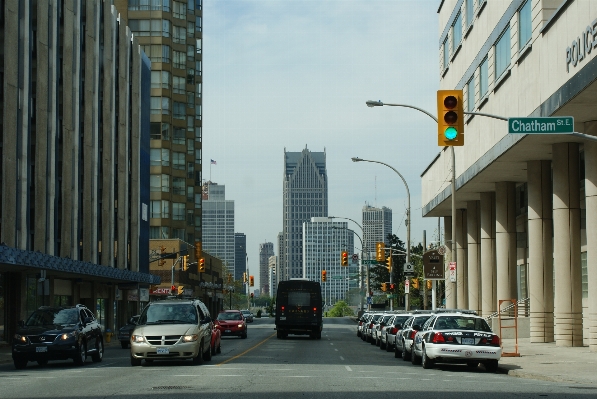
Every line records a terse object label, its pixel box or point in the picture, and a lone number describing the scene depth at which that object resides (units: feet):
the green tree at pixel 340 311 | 608.60
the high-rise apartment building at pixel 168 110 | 323.16
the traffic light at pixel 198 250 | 199.21
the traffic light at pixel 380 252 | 180.45
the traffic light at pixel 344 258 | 212.64
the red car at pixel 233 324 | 169.78
